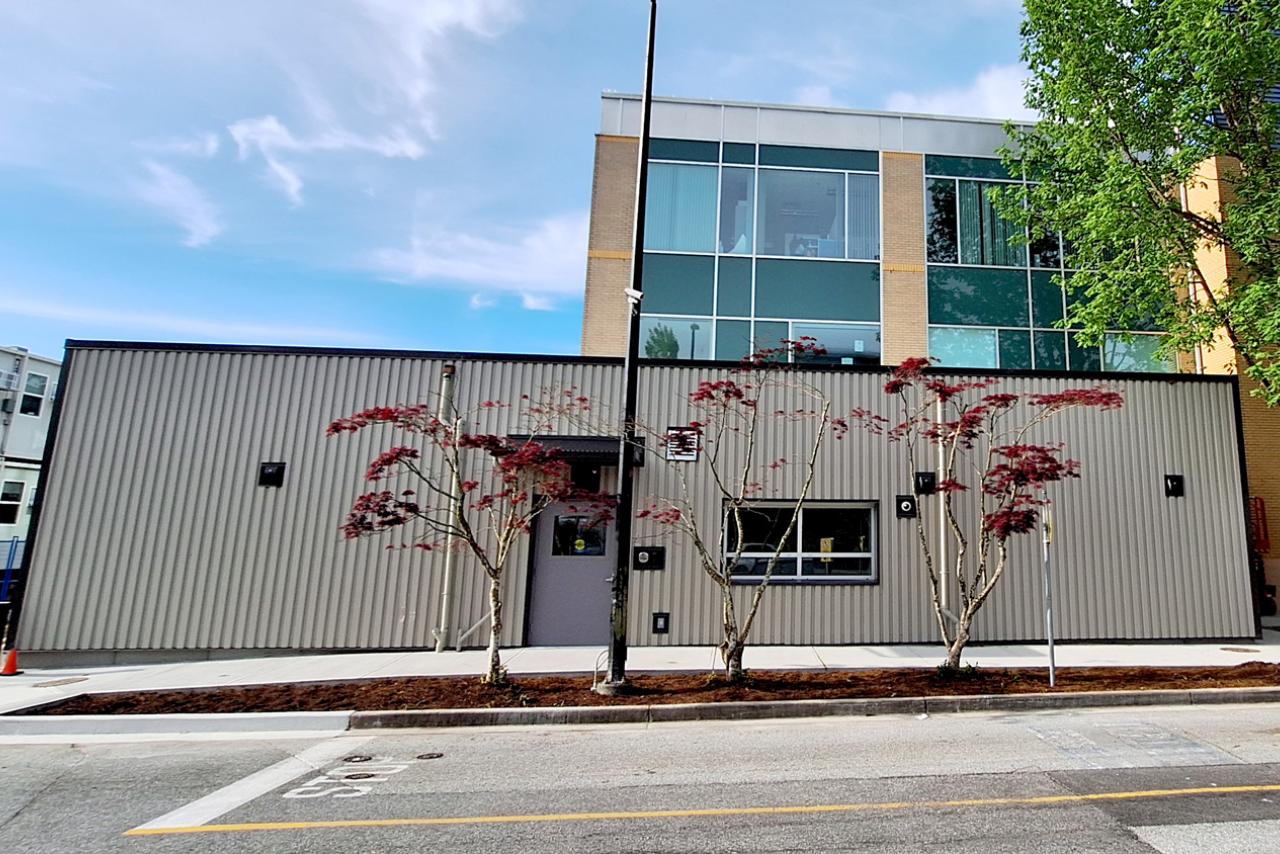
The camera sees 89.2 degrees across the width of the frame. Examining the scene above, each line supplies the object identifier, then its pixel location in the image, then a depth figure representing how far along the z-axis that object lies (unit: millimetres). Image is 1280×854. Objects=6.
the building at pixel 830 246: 16891
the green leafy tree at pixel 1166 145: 11039
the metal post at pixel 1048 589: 7484
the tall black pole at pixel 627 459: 7578
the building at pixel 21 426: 23859
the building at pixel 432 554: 9875
